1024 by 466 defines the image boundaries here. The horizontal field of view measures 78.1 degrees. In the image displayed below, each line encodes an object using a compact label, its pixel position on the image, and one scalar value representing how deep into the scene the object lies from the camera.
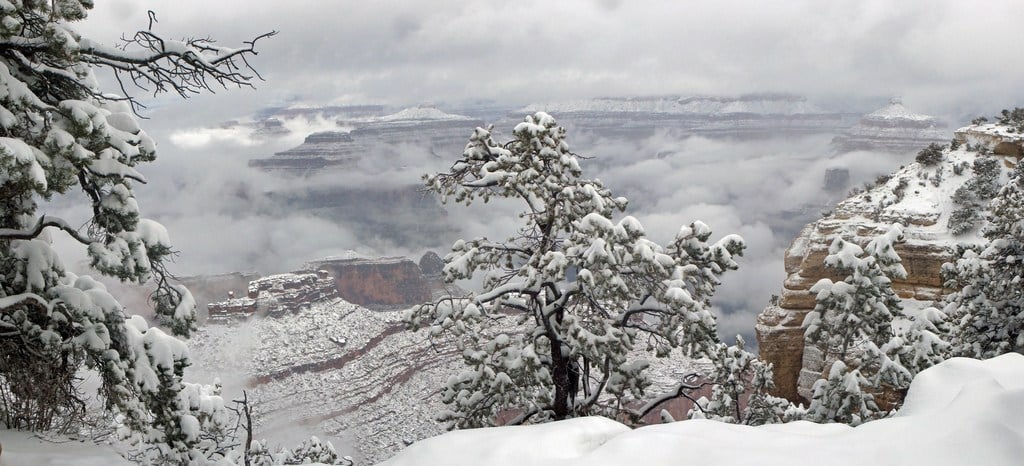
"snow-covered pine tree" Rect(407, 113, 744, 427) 9.20
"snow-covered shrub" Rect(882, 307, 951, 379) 9.85
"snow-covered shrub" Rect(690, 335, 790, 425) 11.22
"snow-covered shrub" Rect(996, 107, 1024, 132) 26.15
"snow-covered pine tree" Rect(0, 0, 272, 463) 5.56
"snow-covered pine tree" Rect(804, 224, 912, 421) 9.71
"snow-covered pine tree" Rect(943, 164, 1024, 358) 12.43
